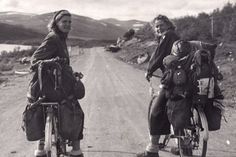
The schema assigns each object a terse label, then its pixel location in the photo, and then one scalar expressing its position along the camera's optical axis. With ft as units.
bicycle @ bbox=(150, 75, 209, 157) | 18.38
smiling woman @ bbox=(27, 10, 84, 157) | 18.33
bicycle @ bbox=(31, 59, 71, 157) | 17.79
